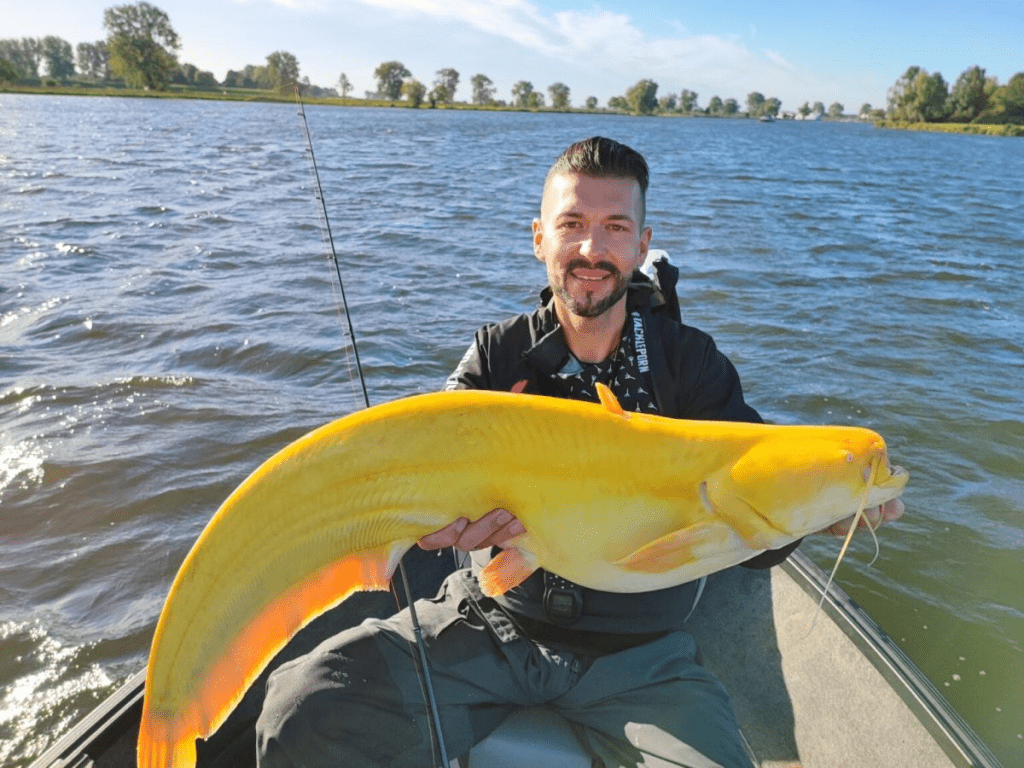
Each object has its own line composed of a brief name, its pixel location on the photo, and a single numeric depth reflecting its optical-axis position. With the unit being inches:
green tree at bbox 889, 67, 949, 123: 4958.2
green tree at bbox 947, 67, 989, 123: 4881.9
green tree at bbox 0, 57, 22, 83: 3919.8
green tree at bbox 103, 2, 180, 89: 3964.1
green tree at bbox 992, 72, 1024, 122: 4749.0
